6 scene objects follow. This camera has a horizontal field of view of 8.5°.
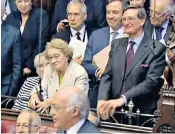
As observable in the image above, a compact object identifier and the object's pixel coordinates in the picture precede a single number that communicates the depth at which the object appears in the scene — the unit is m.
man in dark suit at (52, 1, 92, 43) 8.10
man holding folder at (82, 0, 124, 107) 7.83
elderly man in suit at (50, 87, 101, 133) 6.49
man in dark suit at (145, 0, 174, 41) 7.48
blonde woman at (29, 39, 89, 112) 8.03
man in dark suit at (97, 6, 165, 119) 7.54
